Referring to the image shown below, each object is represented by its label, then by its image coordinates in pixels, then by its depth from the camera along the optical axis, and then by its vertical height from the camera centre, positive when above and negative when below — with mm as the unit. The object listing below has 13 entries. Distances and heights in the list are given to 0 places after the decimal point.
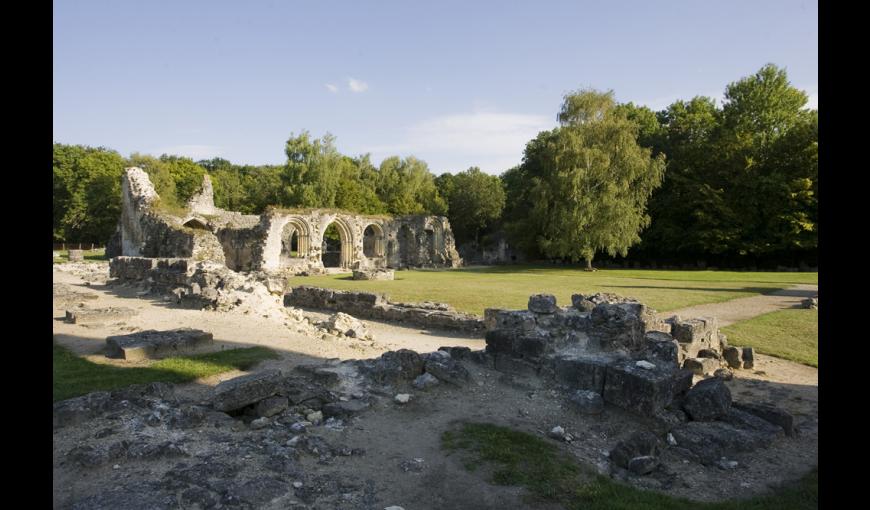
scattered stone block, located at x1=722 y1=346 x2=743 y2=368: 8922 -1755
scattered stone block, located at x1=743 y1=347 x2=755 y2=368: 8914 -1753
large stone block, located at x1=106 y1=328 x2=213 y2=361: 8359 -1546
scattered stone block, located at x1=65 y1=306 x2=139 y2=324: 11297 -1425
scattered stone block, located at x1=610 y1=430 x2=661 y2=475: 4699 -1875
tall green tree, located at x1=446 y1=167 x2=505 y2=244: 48750 +4725
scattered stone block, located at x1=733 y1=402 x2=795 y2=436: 5738 -1797
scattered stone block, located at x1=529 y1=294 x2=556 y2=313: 8266 -788
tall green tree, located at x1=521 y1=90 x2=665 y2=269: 30609 +4486
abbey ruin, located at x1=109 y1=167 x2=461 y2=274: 25125 +982
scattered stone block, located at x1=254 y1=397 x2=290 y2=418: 5648 -1701
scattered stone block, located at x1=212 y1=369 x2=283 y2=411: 5633 -1535
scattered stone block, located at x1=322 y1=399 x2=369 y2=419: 5762 -1765
